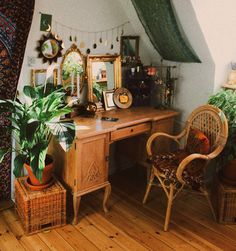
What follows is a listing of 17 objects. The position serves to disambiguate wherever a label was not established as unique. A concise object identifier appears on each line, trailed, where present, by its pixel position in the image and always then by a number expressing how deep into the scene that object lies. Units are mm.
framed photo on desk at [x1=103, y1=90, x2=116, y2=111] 3424
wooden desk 2740
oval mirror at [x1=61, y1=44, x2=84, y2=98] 3148
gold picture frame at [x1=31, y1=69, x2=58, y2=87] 2950
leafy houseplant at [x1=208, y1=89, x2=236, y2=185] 2945
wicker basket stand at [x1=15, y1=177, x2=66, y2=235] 2686
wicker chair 2789
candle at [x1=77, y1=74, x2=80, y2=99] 3203
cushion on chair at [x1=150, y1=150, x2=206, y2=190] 2807
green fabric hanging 3061
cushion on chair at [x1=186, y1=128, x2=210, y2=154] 2901
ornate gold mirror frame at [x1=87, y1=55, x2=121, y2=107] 3306
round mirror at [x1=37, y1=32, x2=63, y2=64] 2943
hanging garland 3064
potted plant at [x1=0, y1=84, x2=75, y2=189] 2504
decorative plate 3475
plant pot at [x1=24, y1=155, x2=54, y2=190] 2727
